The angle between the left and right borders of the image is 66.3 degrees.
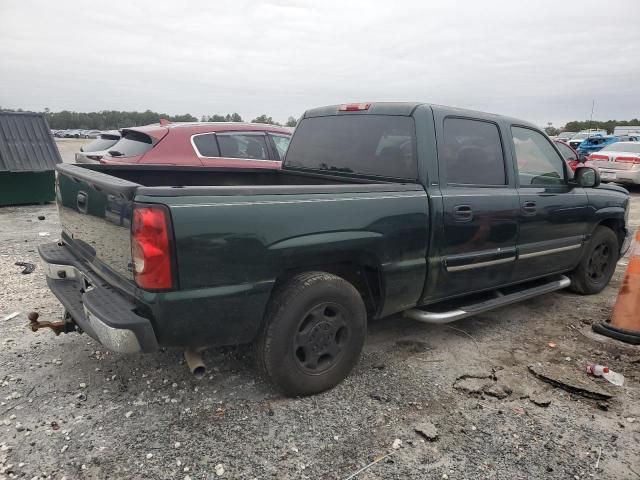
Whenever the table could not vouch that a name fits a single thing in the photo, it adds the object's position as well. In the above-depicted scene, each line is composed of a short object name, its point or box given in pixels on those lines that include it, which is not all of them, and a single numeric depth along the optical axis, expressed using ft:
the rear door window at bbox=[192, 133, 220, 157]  21.48
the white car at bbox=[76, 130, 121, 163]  23.59
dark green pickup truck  8.05
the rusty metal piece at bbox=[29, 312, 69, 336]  10.23
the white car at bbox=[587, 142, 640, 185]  45.34
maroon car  20.90
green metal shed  30.19
